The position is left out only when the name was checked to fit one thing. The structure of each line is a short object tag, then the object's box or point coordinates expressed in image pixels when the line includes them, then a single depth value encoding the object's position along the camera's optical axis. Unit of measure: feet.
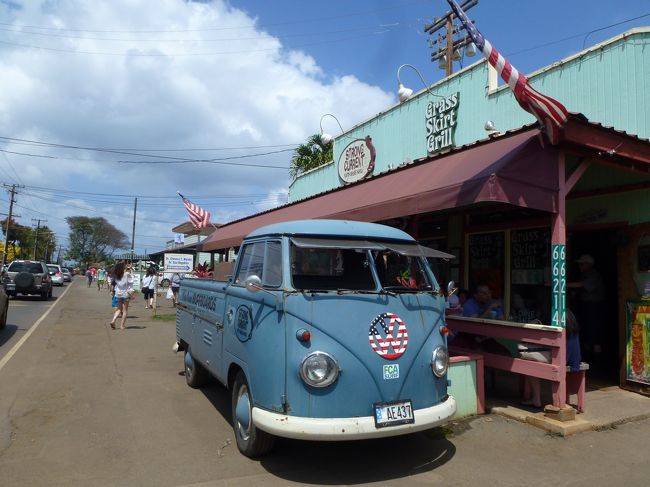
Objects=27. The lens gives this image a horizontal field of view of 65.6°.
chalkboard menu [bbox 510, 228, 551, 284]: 26.11
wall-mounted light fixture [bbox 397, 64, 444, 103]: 42.86
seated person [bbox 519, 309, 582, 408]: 19.12
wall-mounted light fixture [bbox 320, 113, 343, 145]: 54.95
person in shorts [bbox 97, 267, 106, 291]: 122.72
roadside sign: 65.36
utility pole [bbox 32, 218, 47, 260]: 273.89
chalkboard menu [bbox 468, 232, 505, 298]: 28.73
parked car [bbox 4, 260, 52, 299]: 69.56
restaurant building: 18.84
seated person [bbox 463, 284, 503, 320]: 23.04
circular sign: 47.19
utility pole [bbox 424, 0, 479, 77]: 60.23
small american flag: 53.47
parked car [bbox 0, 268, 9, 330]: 39.55
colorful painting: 21.52
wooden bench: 18.12
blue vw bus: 13.01
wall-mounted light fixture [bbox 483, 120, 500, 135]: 31.93
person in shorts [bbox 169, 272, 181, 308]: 63.72
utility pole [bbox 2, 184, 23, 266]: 190.35
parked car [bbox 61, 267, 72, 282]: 166.91
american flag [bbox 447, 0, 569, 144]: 17.44
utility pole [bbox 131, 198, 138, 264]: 174.38
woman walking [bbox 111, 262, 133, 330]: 44.60
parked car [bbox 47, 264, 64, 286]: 127.44
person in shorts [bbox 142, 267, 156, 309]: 66.74
